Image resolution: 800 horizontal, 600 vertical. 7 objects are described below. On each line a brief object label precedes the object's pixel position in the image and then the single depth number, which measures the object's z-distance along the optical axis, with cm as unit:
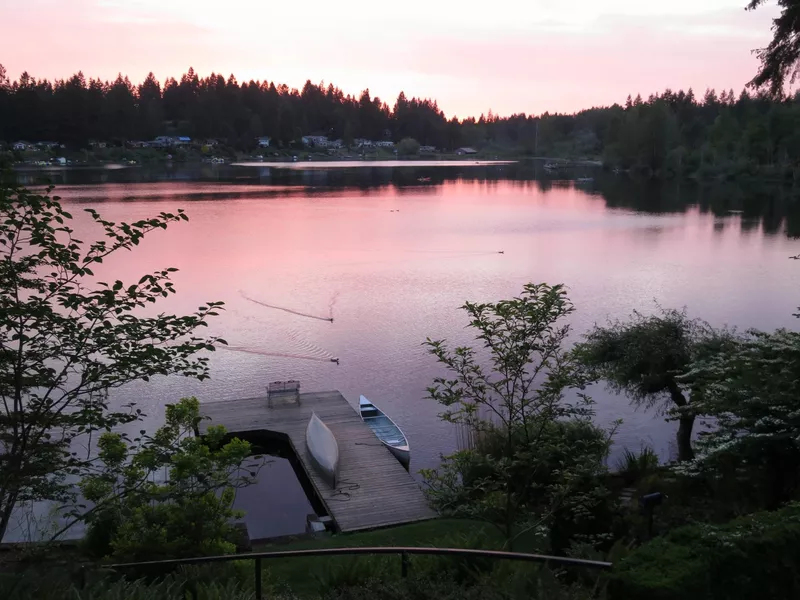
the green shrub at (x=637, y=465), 1606
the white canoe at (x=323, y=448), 1719
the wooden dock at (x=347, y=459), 1560
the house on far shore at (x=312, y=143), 19792
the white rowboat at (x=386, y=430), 1836
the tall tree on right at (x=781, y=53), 1754
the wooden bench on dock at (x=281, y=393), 2173
